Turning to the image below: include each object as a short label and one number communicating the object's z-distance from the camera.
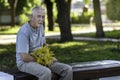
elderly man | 8.04
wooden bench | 8.98
